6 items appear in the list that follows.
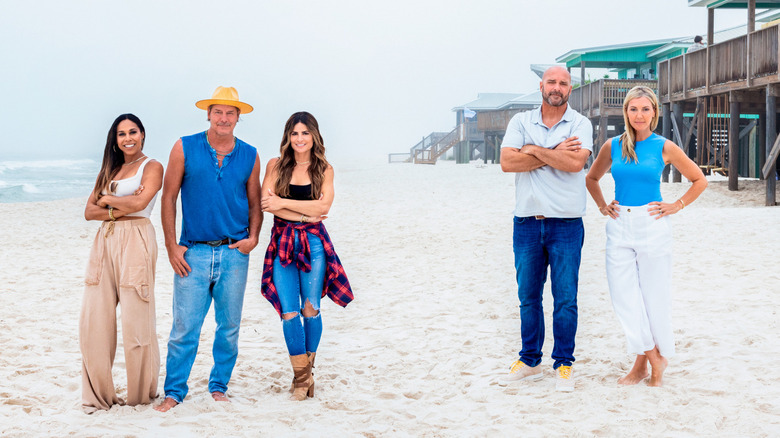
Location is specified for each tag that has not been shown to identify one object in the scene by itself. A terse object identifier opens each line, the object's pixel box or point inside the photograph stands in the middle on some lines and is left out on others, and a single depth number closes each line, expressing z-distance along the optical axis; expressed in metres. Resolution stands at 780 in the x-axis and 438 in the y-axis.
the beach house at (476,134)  34.88
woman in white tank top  3.78
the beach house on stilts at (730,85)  14.80
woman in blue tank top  4.00
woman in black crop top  4.01
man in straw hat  3.89
